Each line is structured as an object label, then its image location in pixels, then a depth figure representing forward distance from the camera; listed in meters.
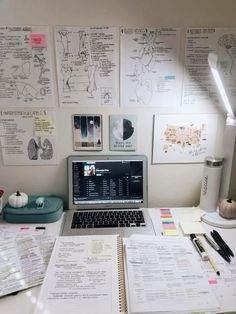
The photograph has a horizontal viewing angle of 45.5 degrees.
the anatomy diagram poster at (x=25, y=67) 1.13
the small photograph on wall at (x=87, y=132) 1.25
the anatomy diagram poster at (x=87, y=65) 1.14
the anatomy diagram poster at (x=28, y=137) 1.24
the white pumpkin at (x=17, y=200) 1.22
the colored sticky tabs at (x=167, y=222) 1.15
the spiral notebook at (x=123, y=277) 0.80
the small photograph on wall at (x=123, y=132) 1.26
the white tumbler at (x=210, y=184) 1.24
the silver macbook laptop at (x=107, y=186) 1.28
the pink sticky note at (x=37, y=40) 1.13
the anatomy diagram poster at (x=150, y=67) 1.15
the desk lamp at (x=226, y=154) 1.17
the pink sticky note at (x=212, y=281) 0.89
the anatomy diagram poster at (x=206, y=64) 1.16
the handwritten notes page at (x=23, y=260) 0.88
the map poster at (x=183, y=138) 1.28
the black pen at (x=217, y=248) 0.99
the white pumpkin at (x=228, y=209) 1.22
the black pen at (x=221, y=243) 1.02
